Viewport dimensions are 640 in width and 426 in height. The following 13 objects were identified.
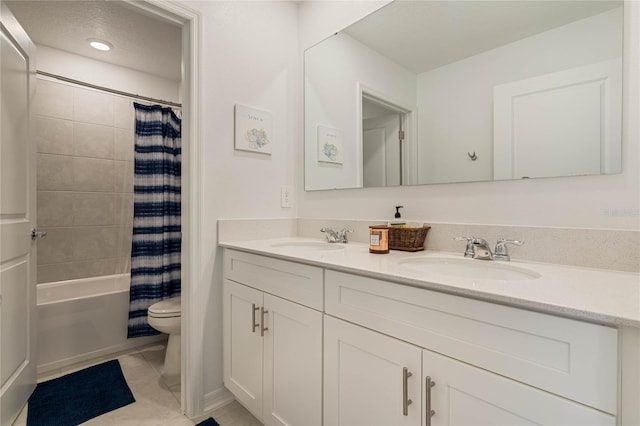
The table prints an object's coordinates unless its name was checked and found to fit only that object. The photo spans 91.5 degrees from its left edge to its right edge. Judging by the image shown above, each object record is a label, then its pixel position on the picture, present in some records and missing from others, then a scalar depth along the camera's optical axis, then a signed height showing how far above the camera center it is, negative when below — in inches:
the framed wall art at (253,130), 68.0 +18.6
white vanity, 23.2 -12.9
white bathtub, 79.8 -30.5
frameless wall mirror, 40.0 +19.4
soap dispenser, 55.7 -1.7
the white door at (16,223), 55.9 -2.1
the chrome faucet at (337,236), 66.1 -5.1
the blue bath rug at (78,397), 61.1 -40.1
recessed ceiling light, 92.7 +51.0
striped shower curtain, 92.0 -1.0
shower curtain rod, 95.3 +41.4
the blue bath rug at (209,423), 59.7 -40.7
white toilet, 75.9 -28.7
